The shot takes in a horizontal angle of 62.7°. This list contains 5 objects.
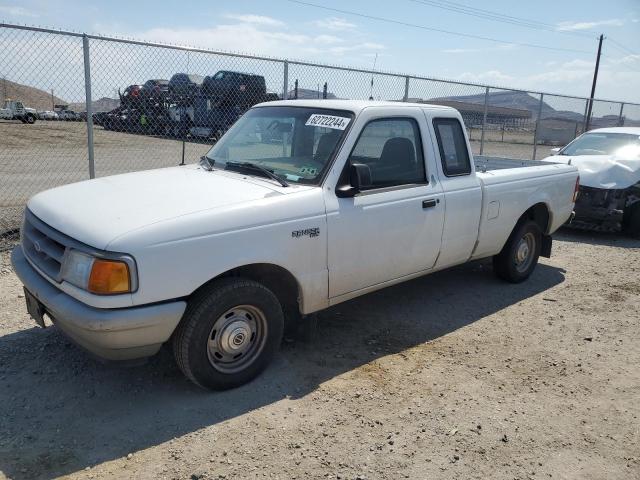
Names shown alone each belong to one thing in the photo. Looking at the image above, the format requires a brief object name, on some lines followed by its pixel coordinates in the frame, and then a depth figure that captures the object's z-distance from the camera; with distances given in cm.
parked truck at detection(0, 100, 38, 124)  1572
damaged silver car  820
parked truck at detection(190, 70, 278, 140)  987
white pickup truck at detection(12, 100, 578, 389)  296
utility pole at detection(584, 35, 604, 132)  4128
